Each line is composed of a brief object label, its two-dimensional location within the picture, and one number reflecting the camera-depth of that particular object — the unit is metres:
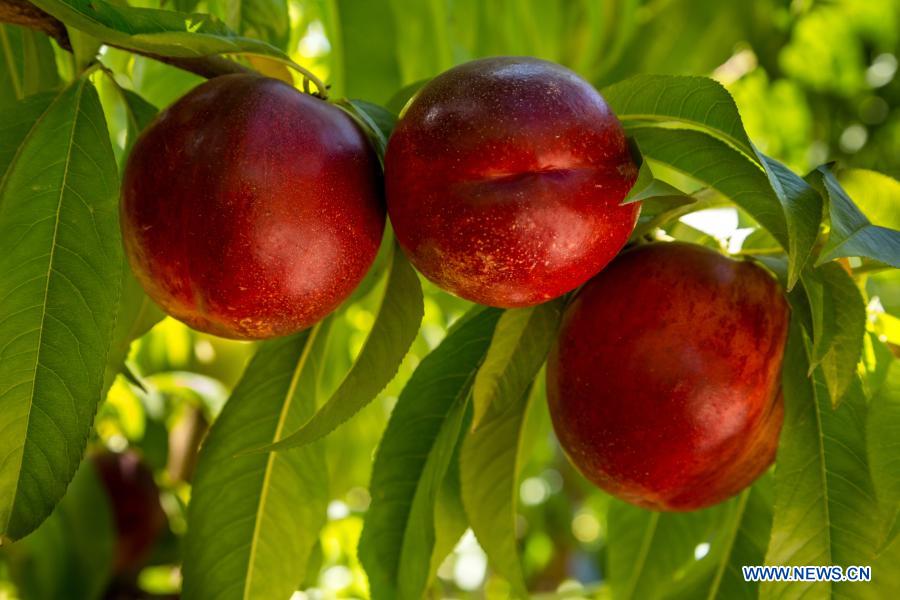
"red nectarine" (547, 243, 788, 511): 0.89
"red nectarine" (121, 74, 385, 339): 0.84
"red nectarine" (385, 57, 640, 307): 0.84
